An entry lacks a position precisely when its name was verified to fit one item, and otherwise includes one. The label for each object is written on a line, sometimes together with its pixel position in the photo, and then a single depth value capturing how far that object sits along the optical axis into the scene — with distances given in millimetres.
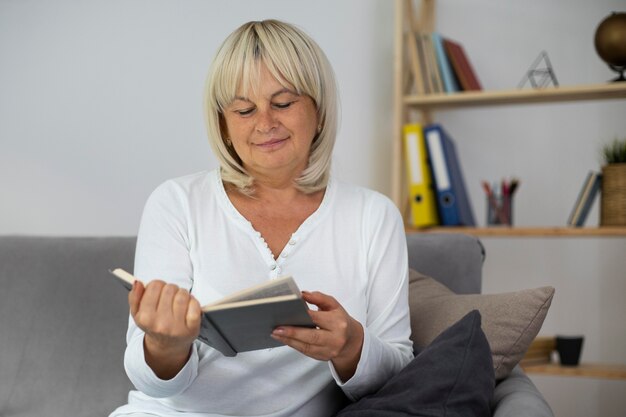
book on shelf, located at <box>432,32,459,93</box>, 3229
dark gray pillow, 1346
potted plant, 2996
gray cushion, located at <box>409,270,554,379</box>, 1646
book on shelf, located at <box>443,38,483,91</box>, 3236
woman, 1515
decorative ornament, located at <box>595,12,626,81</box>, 3014
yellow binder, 3148
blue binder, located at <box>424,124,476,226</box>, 3121
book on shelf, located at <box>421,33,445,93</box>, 3256
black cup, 3084
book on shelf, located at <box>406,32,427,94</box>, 3213
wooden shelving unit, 3010
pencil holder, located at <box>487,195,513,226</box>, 3156
